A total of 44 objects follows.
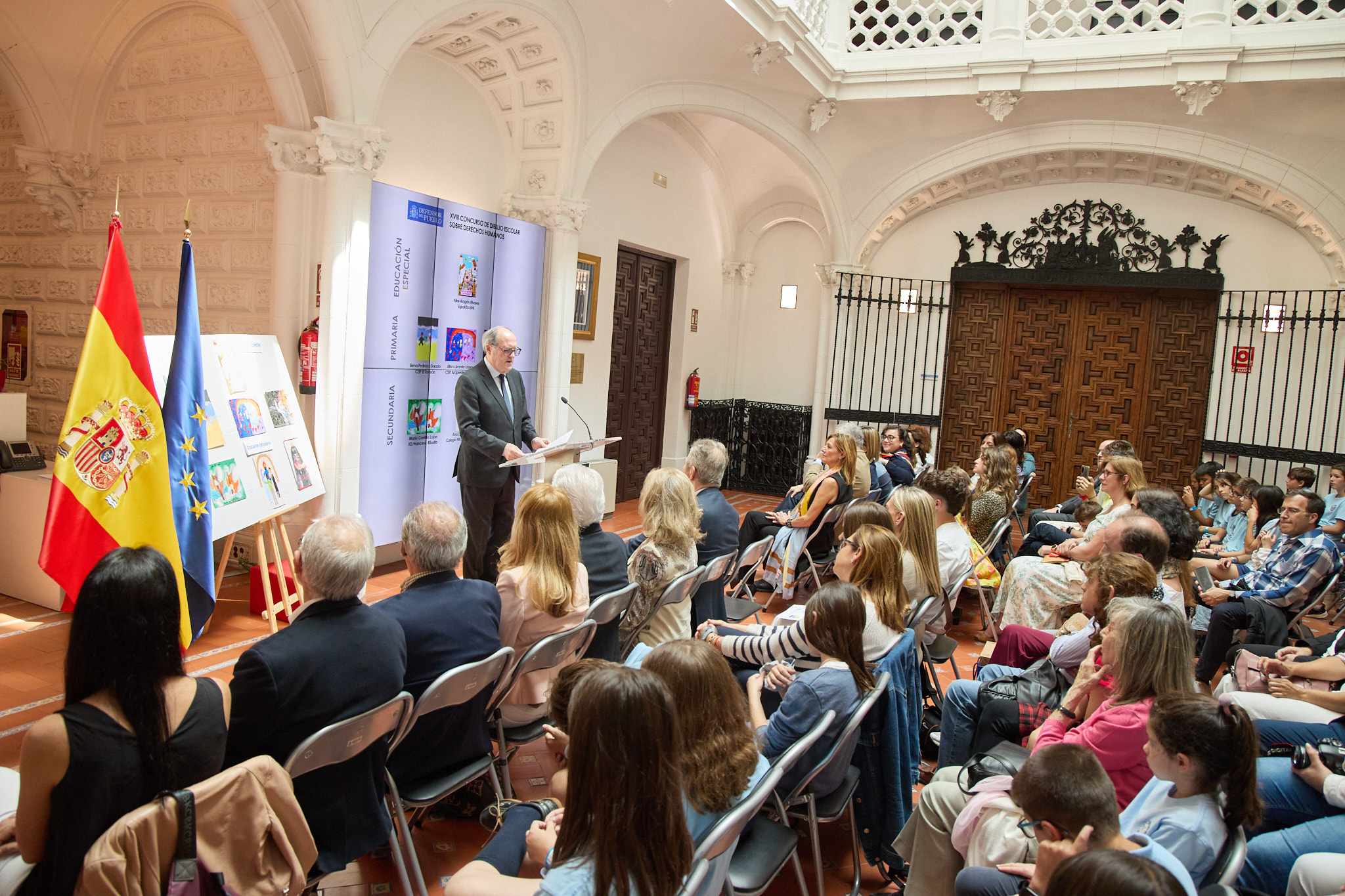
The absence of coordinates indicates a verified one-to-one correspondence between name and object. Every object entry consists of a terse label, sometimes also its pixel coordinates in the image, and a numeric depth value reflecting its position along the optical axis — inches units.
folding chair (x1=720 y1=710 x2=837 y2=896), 78.5
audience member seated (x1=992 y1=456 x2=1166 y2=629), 170.2
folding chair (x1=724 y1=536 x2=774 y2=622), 166.7
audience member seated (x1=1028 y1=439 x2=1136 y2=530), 246.5
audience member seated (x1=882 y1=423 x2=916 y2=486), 258.5
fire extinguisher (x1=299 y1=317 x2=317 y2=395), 195.9
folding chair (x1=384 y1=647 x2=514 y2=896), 88.2
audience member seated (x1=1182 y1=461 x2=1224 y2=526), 265.3
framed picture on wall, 312.8
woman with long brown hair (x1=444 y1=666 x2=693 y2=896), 55.0
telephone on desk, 190.4
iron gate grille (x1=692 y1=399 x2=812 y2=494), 415.8
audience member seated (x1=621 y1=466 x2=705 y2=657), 134.8
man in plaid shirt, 163.8
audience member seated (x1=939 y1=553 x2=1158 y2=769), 116.6
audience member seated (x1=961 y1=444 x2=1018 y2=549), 215.5
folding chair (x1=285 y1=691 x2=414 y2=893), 73.8
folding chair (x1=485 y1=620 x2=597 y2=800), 104.5
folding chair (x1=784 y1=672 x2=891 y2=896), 90.4
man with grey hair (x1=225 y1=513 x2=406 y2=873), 77.0
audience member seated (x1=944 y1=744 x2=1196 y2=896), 65.6
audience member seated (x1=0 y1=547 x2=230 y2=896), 62.4
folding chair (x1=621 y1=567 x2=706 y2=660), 133.1
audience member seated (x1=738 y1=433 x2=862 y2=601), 207.3
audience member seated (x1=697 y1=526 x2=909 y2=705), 107.4
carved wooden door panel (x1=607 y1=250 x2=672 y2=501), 354.3
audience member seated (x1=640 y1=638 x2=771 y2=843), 67.6
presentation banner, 213.2
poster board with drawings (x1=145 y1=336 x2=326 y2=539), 157.5
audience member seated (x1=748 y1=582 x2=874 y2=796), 88.6
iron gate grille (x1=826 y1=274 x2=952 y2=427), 391.2
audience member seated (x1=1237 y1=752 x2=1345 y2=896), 84.2
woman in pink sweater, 88.4
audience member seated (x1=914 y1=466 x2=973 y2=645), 169.8
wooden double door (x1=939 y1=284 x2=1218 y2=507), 357.7
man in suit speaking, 185.0
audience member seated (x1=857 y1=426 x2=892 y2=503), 245.8
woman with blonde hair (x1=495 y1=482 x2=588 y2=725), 111.7
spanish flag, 119.0
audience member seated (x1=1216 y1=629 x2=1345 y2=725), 116.1
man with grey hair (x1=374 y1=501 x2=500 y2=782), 94.5
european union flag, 130.2
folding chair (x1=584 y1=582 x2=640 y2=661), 120.1
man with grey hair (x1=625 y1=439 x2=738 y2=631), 155.9
